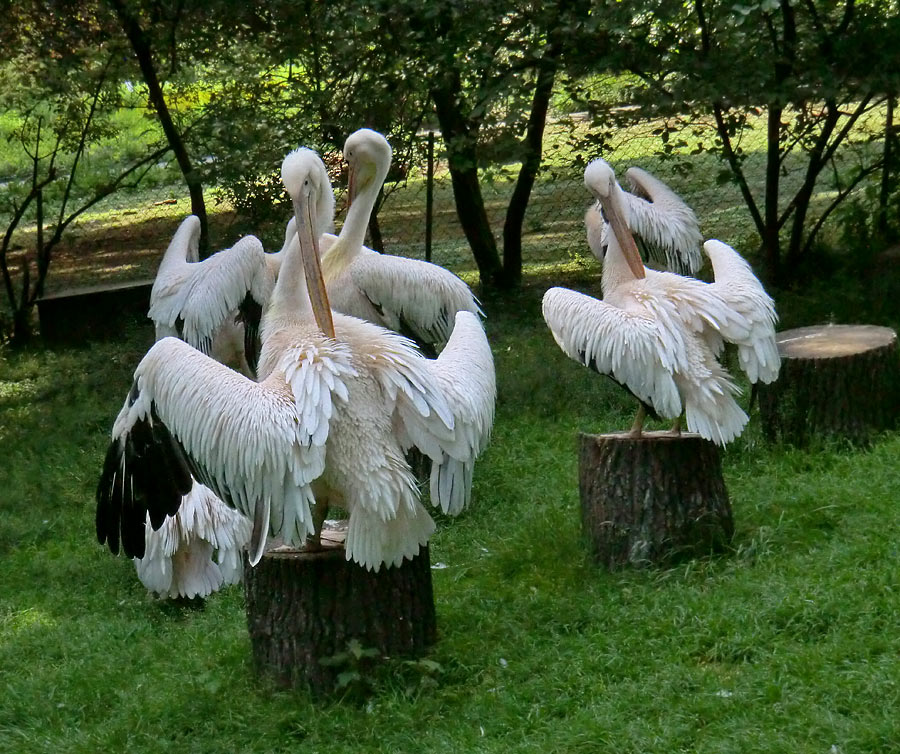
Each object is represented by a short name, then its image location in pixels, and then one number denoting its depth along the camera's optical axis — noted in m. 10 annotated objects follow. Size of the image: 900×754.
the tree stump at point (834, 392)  11.09
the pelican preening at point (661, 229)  13.84
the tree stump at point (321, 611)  7.84
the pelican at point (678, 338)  8.97
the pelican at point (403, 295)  12.30
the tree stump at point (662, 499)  9.15
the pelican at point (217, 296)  12.57
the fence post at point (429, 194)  18.06
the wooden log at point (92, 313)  19.94
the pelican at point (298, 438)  7.27
